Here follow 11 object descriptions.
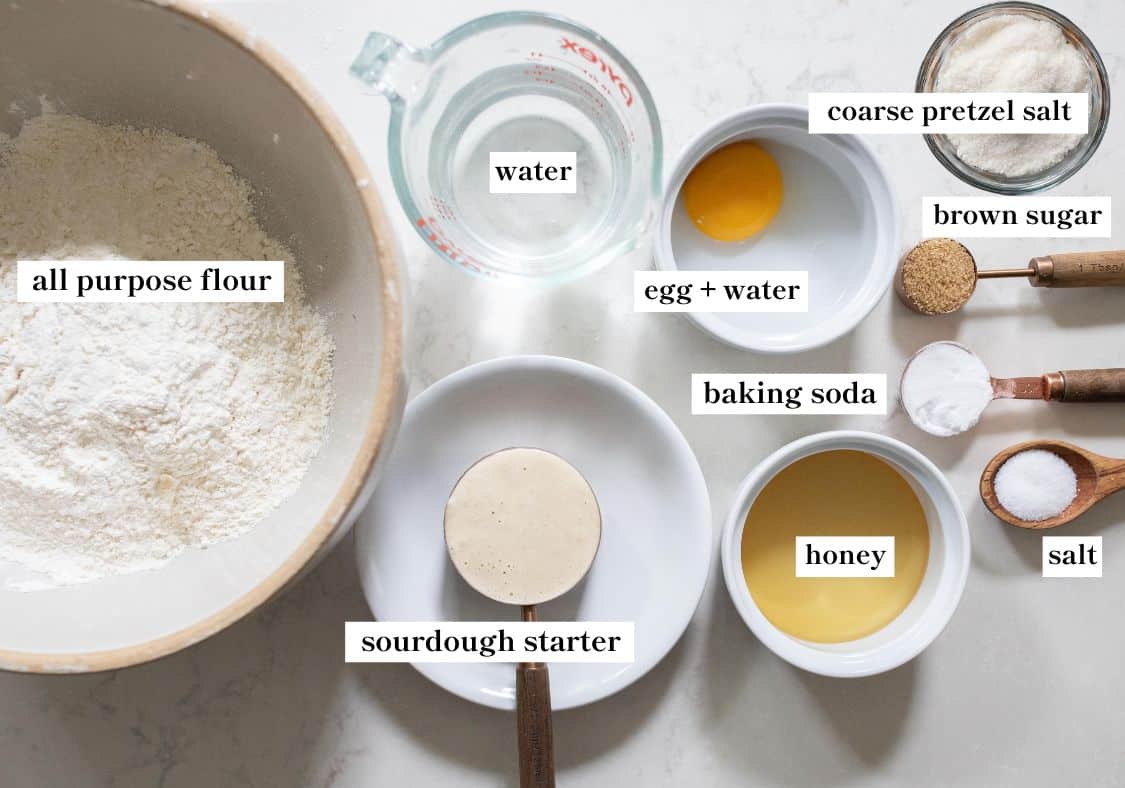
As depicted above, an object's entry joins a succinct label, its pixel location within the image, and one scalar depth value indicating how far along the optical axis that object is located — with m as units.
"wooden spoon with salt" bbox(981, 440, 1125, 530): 0.82
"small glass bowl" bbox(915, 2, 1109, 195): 0.82
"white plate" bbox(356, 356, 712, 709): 0.75
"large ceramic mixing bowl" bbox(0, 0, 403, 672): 0.59
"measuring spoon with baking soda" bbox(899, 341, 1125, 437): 0.81
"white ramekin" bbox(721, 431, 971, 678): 0.75
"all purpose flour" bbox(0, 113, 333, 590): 0.65
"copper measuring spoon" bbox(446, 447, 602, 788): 0.72
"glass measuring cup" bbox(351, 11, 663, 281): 0.73
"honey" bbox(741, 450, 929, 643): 0.80
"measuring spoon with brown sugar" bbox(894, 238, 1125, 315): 0.80
